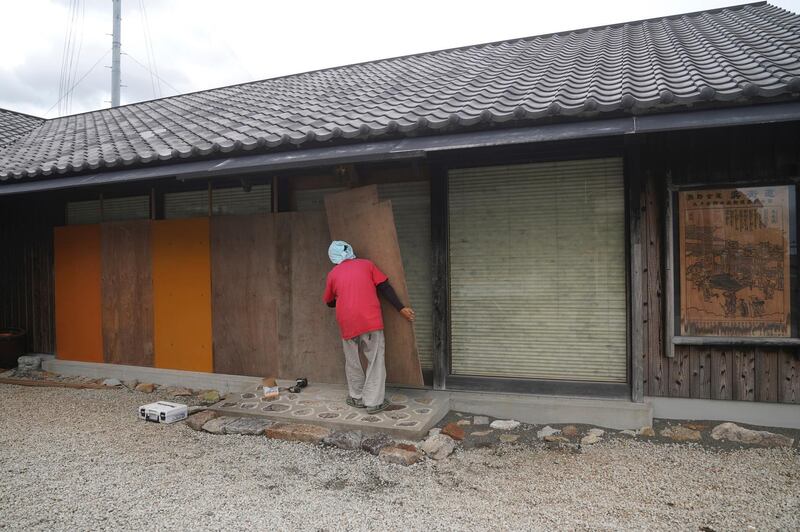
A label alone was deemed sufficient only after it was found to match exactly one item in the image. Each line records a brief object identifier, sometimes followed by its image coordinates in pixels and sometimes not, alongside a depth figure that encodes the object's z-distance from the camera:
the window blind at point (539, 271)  5.87
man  5.81
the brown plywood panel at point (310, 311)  6.91
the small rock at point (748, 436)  4.96
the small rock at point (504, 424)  5.77
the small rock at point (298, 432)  5.36
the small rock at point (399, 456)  4.77
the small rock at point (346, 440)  5.14
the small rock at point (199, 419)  5.84
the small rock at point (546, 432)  5.50
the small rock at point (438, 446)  4.94
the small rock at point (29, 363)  8.91
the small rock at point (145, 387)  7.68
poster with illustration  5.41
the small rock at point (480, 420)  5.92
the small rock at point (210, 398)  6.97
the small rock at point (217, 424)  5.71
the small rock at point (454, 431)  5.39
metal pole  20.66
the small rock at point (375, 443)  5.02
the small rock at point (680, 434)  5.19
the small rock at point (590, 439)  5.23
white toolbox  6.04
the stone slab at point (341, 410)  5.43
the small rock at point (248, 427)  5.62
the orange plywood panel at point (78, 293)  8.55
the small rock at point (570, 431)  5.45
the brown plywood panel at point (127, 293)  8.12
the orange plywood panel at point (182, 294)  7.68
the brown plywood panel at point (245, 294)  7.26
